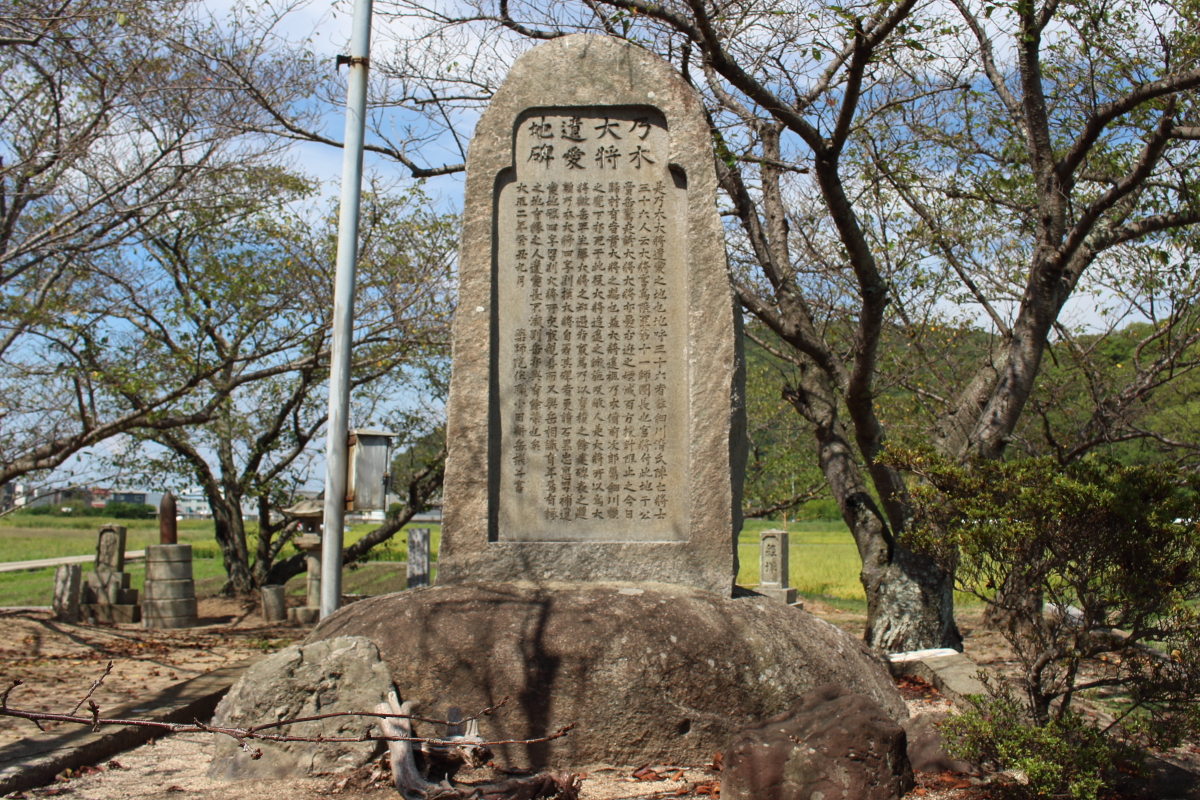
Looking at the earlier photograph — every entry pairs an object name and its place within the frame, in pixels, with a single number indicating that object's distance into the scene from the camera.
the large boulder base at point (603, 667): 3.95
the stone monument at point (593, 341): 4.82
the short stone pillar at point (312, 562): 10.75
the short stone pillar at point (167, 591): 9.61
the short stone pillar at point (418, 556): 9.43
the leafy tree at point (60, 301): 6.77
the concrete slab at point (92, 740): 3.78
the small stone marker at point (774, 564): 13.04
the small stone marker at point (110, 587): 10.01
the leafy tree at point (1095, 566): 3.51
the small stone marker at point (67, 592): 9.45
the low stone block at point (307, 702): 3.81
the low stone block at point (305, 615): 10.24
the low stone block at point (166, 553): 9.69
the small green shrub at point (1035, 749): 3.19
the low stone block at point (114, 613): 10.00
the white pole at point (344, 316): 6.22
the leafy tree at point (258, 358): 9.34
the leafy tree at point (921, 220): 5.77
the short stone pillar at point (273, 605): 10.23
